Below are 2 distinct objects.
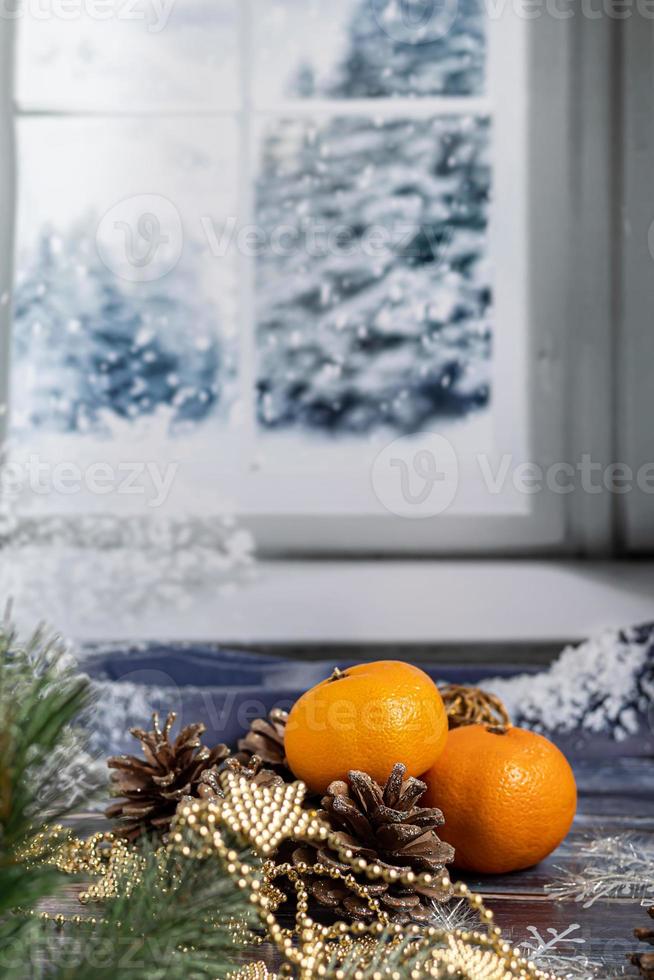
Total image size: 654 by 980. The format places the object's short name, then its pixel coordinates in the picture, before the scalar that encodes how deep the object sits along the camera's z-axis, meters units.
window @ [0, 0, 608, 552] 0.99
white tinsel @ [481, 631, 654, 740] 0.82
